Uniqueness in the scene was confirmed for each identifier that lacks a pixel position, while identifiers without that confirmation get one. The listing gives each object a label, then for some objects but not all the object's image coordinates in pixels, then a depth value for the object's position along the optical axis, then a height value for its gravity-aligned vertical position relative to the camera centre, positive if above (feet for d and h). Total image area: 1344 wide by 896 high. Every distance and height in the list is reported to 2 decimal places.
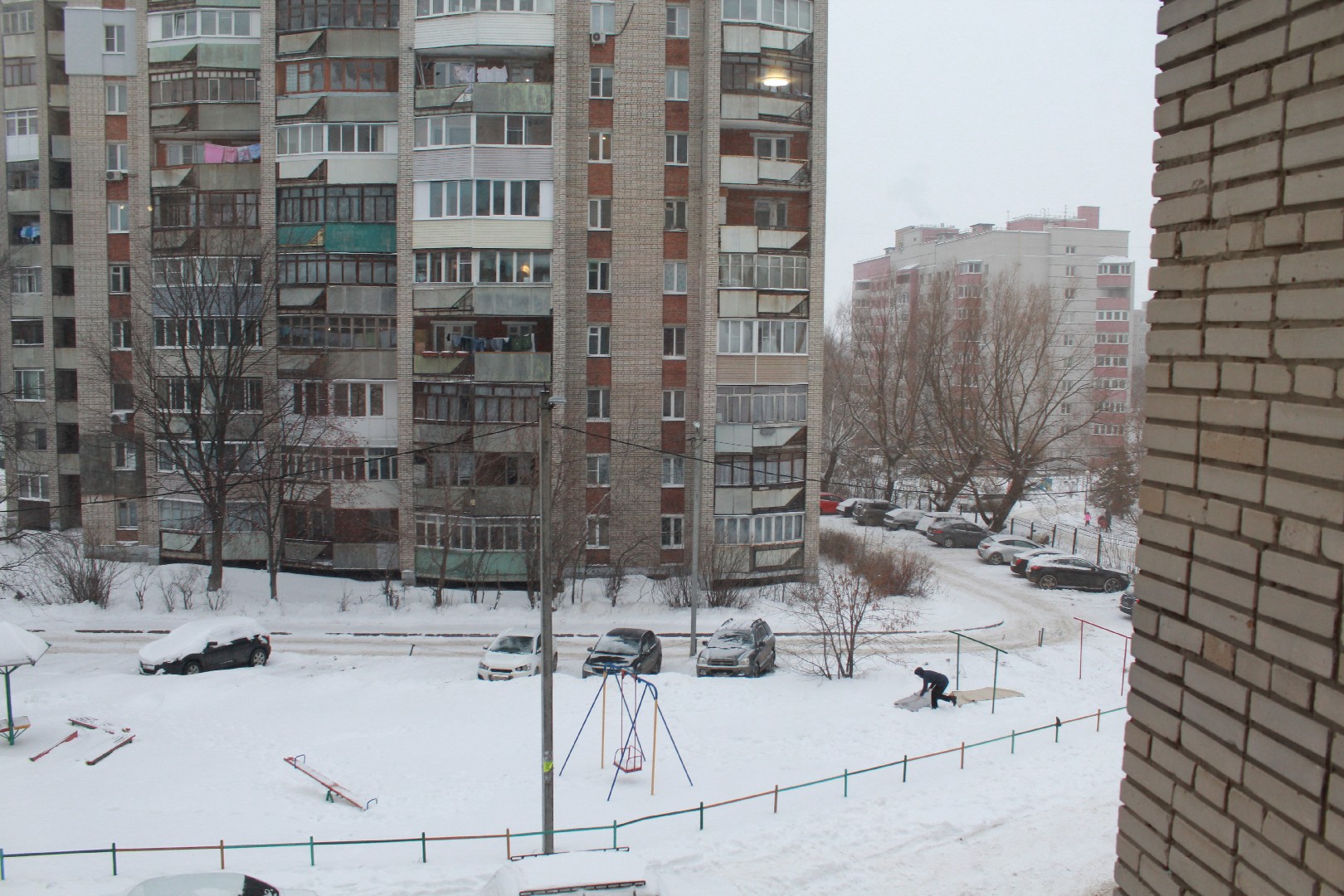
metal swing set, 46.16 -19.47
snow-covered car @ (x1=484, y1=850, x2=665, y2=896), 31.32 -16.94
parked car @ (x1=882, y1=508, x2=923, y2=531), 129.70 -19.88
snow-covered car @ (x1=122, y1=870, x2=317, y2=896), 30.76 -17.15
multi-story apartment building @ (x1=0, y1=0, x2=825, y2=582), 88.17 +9.87
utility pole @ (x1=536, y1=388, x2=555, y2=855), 37.40 -11.44
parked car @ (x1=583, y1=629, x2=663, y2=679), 63.62 -19.46
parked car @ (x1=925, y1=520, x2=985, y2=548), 119.96 -20.26
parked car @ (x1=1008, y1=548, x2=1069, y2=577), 100.37 -19.46
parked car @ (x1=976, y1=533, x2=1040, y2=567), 108.88 -19.80
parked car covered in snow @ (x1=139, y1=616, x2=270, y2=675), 63.87 -19.84
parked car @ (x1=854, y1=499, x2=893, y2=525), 134.62 -19.77
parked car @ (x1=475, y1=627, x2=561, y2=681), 63.67 -19.76
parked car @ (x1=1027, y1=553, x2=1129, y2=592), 96.99 -20.24
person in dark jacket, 56.18 -18.23
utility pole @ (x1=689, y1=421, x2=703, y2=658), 71.82 -14.39
